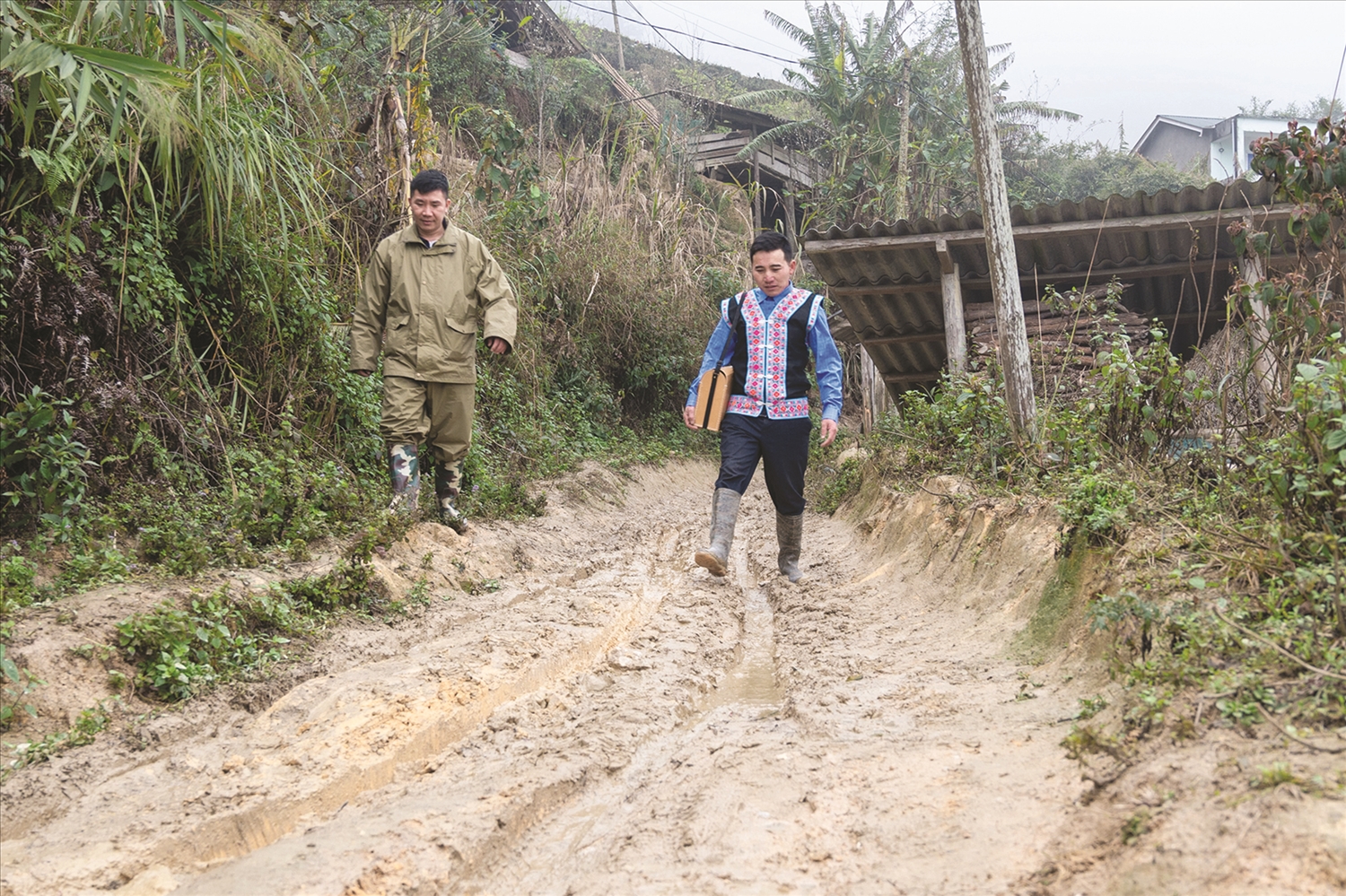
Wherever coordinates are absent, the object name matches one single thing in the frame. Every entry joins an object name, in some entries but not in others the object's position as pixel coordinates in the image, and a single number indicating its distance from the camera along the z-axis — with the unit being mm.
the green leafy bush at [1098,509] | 3543
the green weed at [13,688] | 2777
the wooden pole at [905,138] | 19047
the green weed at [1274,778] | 1790
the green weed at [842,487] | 9047
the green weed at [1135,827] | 1863
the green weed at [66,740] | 2654
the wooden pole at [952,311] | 8789
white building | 28938
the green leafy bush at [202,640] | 3201
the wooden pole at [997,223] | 5859
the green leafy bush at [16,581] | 3266
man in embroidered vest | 5070
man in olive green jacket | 5348
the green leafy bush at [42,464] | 3908
